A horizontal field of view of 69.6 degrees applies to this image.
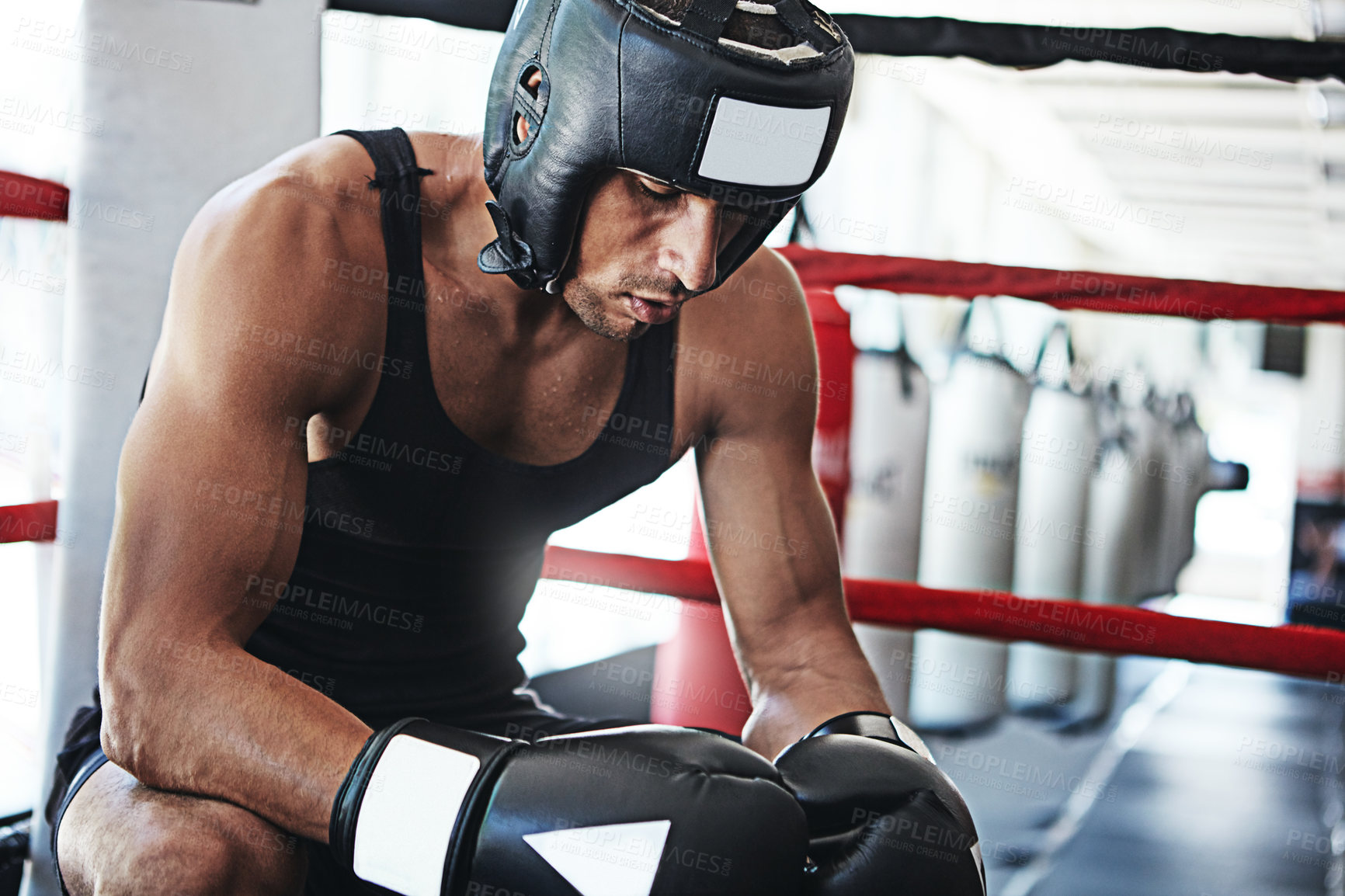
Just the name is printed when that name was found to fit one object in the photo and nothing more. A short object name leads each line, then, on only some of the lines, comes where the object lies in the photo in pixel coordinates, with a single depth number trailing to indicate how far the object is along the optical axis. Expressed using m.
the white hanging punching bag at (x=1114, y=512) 5.47
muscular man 0.78
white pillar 1.32
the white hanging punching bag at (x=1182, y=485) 6.17
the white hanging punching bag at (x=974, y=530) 4.11
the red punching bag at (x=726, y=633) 1.88
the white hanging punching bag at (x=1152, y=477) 5.57
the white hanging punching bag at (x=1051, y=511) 4.70
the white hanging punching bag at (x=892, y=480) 3.10
